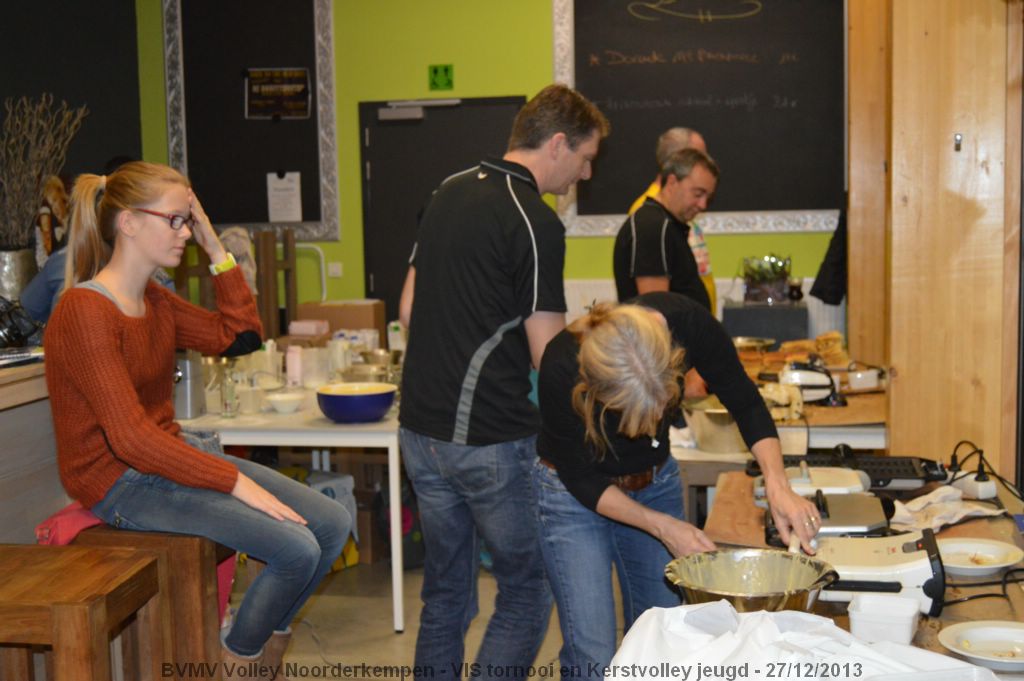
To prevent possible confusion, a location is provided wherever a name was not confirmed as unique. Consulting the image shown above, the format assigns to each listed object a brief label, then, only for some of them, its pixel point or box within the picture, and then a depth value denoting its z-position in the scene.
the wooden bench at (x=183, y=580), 2.49
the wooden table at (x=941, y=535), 1.80
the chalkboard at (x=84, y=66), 5.88
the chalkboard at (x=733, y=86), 6.45
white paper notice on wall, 7.11
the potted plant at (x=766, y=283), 6.25
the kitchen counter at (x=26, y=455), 2.68
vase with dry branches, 3.79
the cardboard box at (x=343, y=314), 6.18
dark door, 6.83
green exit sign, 6.86
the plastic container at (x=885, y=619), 1.67
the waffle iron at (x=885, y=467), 2.59
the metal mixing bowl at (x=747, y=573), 1.75
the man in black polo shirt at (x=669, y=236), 4.05
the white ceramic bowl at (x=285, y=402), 4.02
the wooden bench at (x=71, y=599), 1.98
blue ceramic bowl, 3.79
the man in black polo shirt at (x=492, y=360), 2.56
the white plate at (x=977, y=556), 1.99
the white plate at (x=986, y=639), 1.63
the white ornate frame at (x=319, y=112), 6.99
